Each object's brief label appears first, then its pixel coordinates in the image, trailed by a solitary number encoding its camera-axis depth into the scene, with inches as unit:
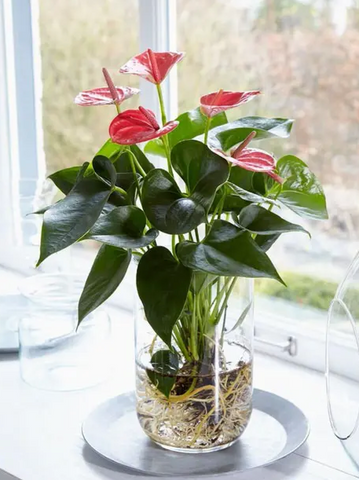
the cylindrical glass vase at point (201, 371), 39.9
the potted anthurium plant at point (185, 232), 35.7
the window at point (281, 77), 52.1
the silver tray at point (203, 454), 41.1
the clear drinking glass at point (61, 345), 54.2
